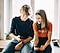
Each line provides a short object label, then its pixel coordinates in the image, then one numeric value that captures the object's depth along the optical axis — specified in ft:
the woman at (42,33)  7.29
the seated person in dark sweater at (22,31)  8.15
